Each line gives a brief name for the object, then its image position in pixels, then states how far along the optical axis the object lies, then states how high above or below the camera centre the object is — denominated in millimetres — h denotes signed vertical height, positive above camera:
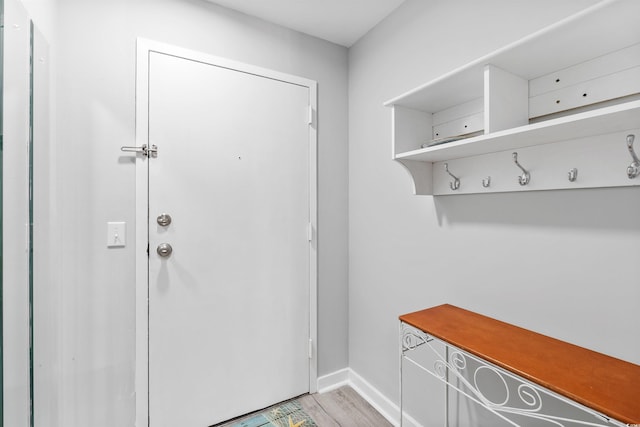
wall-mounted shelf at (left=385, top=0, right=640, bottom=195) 797 +394
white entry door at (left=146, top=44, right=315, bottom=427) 1523 -155
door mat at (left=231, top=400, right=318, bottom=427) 1662 -1189
